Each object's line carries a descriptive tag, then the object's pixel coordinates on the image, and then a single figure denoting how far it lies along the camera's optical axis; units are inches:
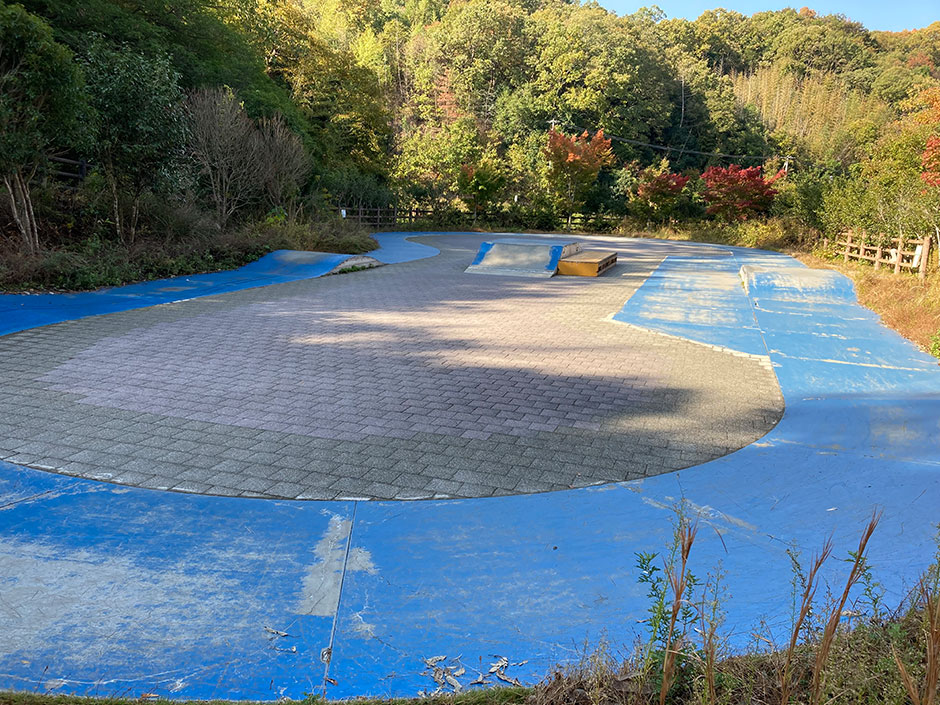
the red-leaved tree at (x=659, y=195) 1630.2
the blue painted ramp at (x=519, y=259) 713.5
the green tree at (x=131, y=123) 519.5
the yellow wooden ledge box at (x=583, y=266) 716.7
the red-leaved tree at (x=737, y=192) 1478.8
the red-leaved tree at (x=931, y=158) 841.5
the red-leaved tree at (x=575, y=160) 1617.9
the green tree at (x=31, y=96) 419.2
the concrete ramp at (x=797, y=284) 590.0
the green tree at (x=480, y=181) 1537.9
